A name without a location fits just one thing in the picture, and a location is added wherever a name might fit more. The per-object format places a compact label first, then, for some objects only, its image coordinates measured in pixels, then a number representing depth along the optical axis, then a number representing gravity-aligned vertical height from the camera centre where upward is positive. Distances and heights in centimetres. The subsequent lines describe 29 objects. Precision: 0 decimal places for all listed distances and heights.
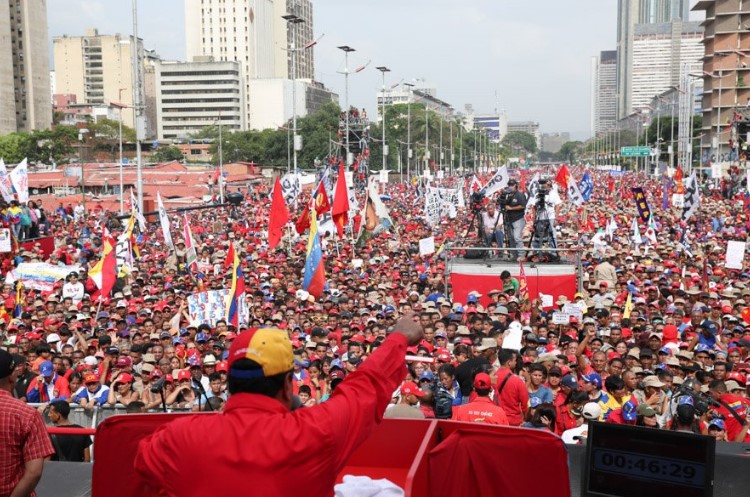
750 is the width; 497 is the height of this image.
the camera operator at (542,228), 1973 -156
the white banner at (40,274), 1892 -235
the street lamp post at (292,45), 3384 +421
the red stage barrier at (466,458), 377 -124
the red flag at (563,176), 3371 -84
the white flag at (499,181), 2119 -62
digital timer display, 400 -133
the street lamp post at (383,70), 5904 +529
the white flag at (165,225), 2068 -150
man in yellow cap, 273 -81
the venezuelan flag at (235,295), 1390 -210
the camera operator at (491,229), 2016 -161
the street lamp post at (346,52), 3972 +435
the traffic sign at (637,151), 9964 +17
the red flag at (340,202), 2119 -106
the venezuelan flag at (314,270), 1659 -201
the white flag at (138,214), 2159 -136
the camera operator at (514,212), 1919 -120
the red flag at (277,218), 2169 -143
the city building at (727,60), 9131 +905
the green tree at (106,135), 10344 +243
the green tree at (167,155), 11338 +13
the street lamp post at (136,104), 3121 +176
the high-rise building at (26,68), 10294 +1003
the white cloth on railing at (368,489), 343 -122
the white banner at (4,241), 2020 -178
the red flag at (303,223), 2319 -168
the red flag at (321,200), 2259 -109
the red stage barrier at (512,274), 1830 -244
